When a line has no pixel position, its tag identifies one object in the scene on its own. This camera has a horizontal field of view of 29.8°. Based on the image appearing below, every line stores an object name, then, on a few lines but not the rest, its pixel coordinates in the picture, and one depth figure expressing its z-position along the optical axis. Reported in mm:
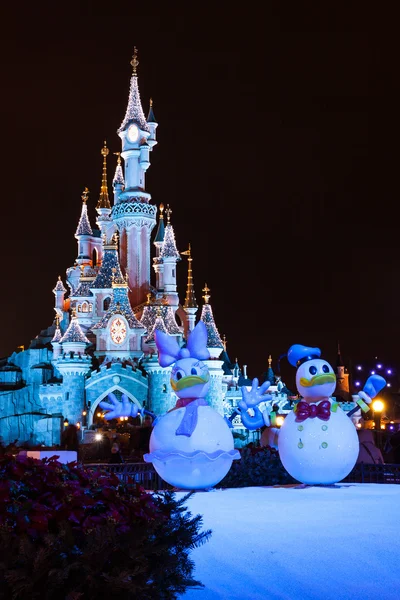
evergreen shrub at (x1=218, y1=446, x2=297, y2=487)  12148
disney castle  35969
